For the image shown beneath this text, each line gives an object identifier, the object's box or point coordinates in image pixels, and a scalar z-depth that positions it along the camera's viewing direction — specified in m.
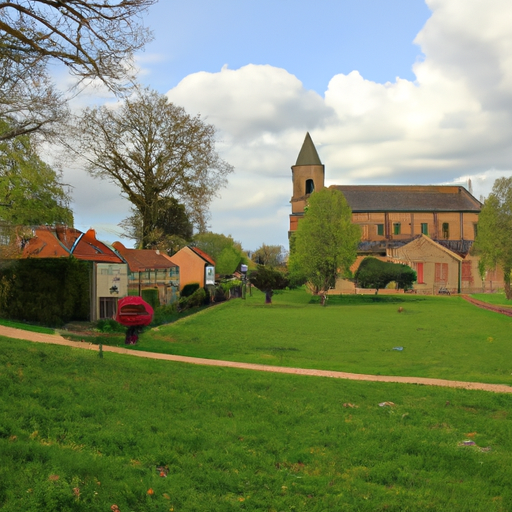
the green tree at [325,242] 48.84
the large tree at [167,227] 43.41
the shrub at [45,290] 24.02
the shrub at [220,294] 46.27
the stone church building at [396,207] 81.75
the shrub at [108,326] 23.66
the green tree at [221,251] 73.06
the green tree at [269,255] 106.19
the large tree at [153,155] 40.56
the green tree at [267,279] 46.47
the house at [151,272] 30.73
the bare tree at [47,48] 11.73
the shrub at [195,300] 36.13
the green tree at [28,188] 30.77
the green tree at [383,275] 56.97
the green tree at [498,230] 51.25
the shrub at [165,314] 29.09
